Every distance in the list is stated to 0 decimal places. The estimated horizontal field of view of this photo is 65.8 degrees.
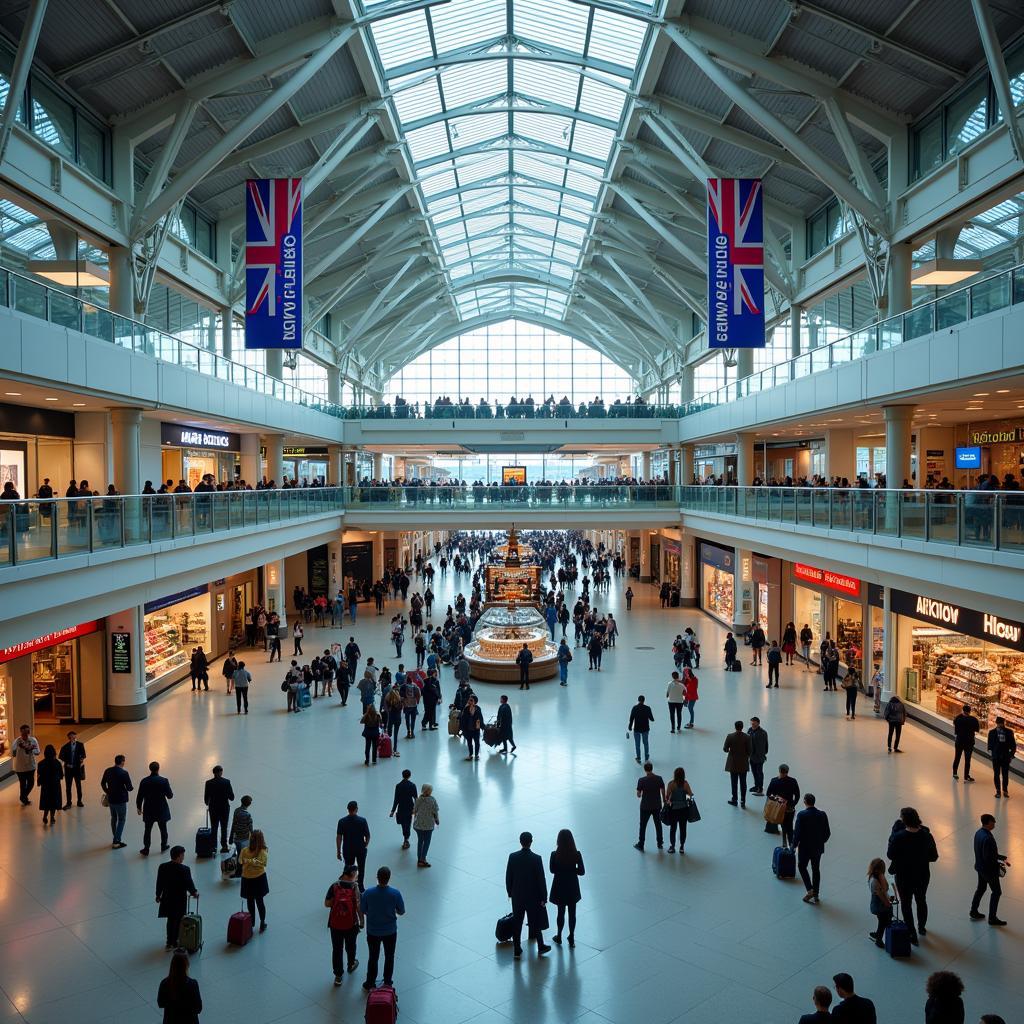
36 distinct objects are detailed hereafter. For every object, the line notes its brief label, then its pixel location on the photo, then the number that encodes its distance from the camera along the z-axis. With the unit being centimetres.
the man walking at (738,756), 1133
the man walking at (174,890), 770
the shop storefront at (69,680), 1672
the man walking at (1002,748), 1134
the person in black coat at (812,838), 854
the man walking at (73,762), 1182
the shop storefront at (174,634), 1947
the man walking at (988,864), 789
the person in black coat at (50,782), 1116
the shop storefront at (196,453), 2216
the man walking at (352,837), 864
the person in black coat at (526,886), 755
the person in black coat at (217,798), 998
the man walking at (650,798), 986
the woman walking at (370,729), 1346
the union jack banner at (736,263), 1823
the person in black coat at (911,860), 768
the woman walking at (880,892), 754
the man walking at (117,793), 1009
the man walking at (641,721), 1322
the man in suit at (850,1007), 501
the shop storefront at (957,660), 1334
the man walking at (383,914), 689
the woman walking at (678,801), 977
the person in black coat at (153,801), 1002
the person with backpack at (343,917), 708
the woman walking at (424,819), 953
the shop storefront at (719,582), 2897
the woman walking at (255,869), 796
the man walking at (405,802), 1005
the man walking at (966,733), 1217
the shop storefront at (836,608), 1888
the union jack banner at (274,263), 1731
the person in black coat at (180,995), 561
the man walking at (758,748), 1162
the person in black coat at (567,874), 776
